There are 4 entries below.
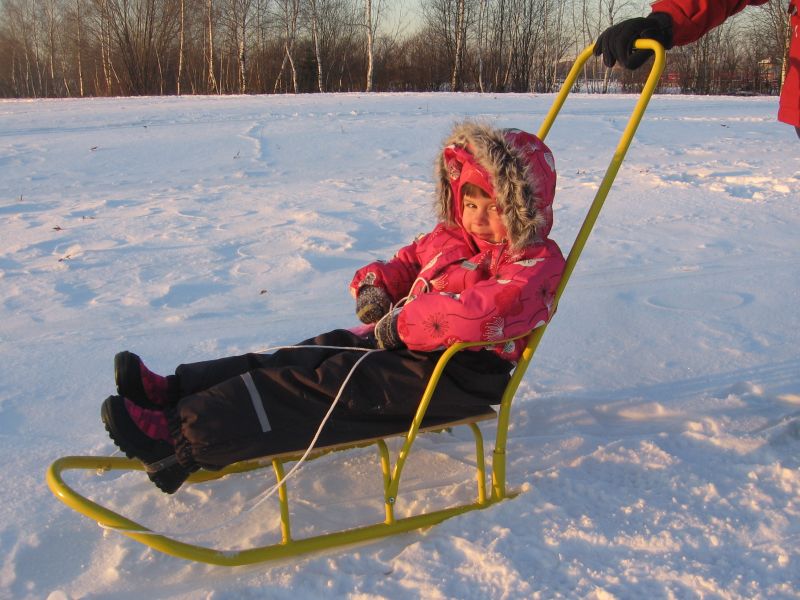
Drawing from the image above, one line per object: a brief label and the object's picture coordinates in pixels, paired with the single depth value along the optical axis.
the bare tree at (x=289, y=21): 27.69
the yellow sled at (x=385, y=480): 1.99
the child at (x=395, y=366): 2.08
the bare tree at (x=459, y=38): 27.05
